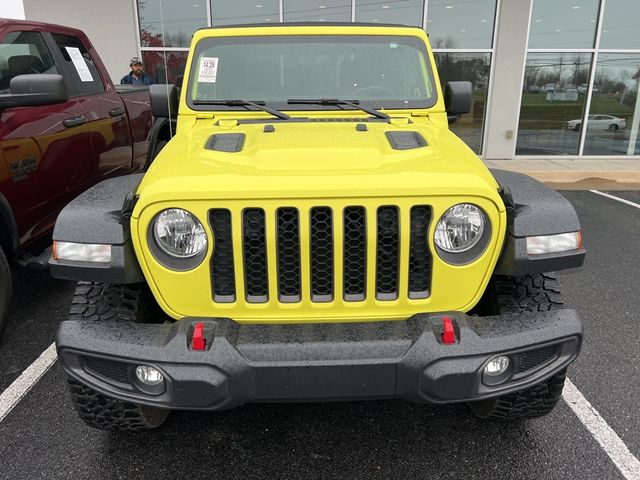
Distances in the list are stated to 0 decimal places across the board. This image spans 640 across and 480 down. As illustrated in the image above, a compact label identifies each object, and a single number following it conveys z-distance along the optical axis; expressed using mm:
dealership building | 9438
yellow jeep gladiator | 1902
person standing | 8226
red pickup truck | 3199
